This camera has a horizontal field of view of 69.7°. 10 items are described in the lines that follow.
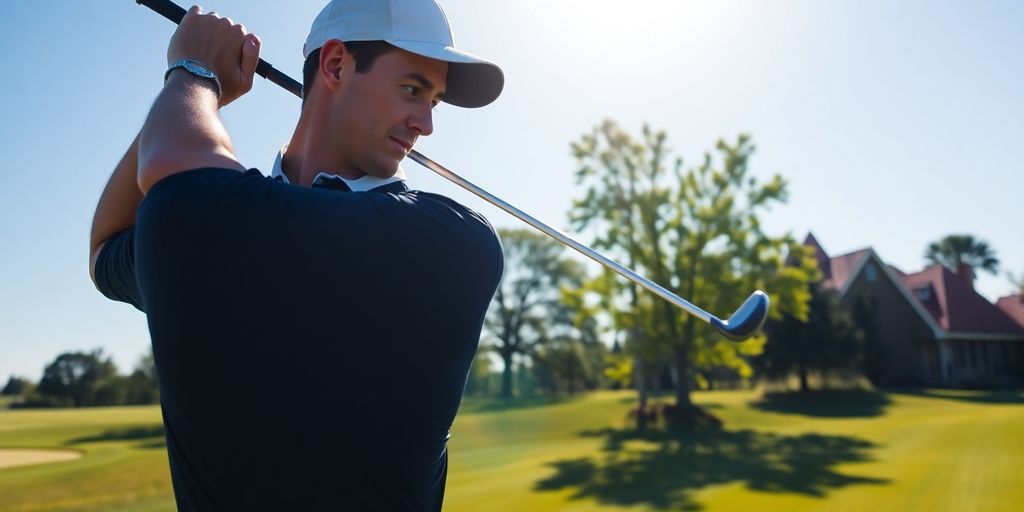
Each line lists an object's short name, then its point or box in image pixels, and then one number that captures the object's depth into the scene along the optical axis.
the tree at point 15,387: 37.12
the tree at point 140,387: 36.88
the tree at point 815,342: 34.31
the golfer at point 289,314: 1.02
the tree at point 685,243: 25.52
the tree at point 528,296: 51.97
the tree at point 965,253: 63.44
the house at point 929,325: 41.06
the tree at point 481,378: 53.34
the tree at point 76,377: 35.62
